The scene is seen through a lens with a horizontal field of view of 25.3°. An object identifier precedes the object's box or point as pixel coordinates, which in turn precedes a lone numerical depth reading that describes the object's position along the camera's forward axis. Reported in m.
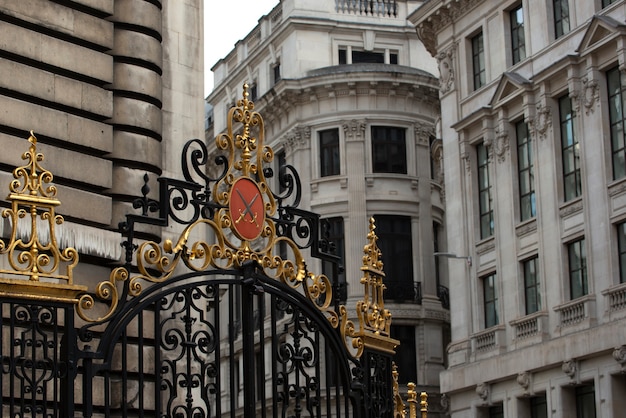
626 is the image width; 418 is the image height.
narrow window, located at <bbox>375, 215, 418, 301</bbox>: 53.62
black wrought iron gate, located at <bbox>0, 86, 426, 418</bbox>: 12.20
